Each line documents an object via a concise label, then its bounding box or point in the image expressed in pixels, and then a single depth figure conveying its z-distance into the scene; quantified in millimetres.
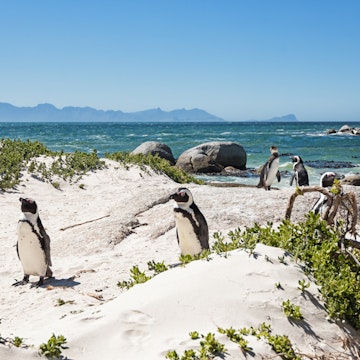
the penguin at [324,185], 6191
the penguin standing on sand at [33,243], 6656
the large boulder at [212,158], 23870
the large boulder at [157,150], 23000
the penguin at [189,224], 6730
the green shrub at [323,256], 3494
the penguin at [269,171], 13852
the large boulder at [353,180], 16422
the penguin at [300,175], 13023
